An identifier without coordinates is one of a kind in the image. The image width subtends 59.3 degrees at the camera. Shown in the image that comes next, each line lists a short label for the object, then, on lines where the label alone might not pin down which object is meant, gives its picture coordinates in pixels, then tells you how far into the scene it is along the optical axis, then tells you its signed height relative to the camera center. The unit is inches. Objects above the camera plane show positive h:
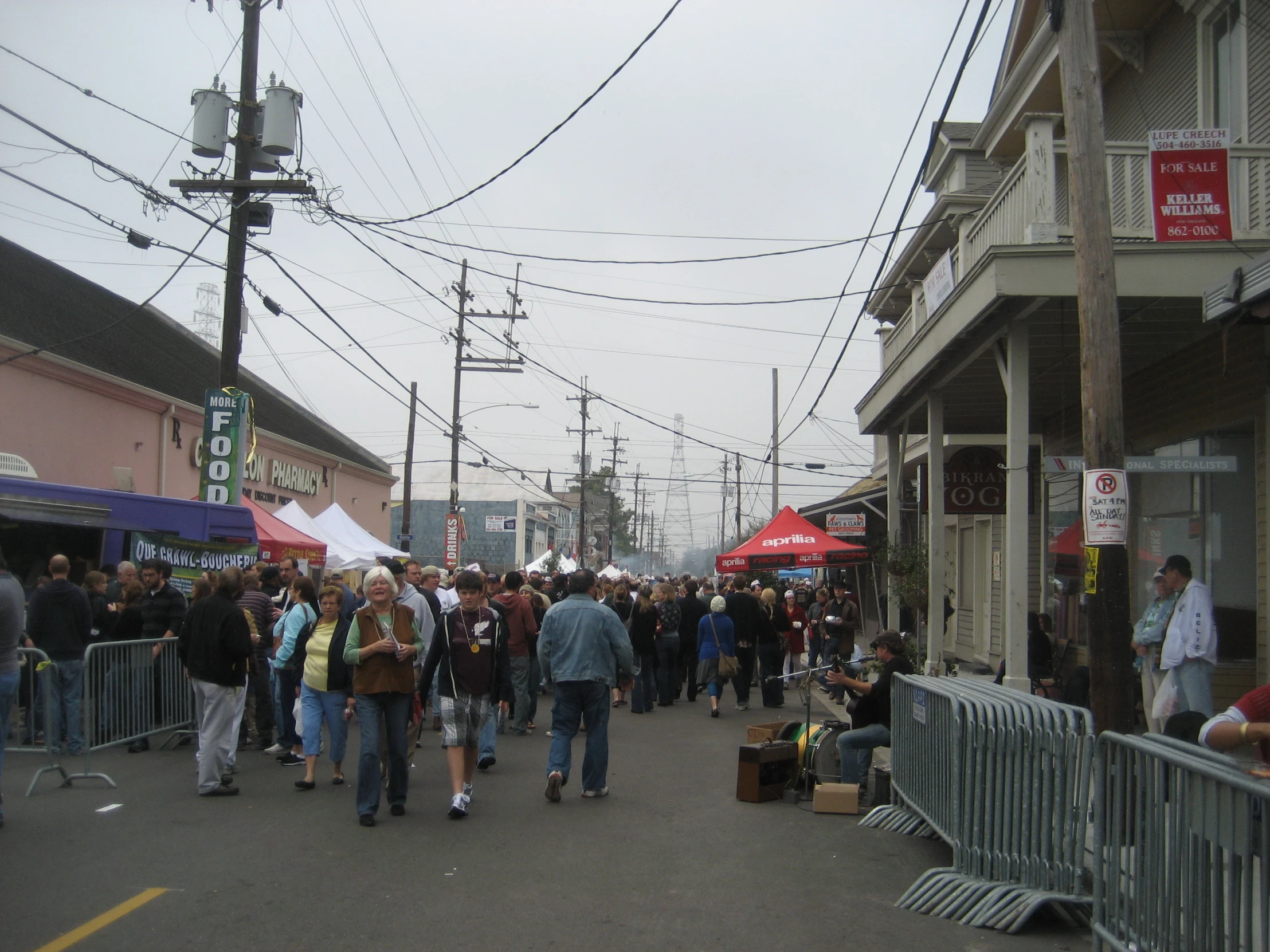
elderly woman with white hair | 314.0 -32.1
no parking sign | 277.3 +16.1
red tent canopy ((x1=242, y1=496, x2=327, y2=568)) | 730.8 +9.3
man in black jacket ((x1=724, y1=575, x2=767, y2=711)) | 633.0 -37.6
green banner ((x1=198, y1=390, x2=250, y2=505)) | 652.7 +63.7
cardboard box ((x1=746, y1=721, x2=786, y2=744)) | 397.4 -60.3
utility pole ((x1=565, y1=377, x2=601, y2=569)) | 2306.8 +188.8
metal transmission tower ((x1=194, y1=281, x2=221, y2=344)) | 3282.5 +722.8
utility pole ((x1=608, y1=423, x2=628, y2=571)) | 3306.6 +296.8
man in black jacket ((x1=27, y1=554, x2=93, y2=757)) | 394.6 -31.7
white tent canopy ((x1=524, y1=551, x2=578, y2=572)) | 1349.7 -6.3
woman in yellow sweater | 357.4 -42.1
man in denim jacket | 355.3 -34.8
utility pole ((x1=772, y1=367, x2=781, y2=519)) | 1466.5 +130.3
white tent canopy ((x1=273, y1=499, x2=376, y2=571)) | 836.6 +9.9
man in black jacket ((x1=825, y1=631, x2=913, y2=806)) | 354.9 -47.9
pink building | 774.5 +122.4
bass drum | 364.5 -63.5
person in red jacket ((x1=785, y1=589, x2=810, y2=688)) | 780.6 -50.5
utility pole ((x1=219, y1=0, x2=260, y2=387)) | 629.9 +203.2
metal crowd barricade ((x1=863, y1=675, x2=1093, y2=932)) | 218.1 -49.5
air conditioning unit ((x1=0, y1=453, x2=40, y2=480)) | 704.4 +53.9
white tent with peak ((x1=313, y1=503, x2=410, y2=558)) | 873.5 +19.0
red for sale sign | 365.4 +124.0
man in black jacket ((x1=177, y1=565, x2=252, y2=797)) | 341.7 -36.1
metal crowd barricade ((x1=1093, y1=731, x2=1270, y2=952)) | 142.8 -39.9
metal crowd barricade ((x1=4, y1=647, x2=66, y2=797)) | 351.6 -58.9
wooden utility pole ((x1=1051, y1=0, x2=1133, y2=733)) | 277.0 +61.6
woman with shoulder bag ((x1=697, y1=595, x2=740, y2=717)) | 619.2 -47.5
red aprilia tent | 806.5 +11.6
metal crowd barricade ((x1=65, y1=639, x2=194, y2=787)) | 393.7 -52.5
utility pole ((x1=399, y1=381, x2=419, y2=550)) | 1301.7 +102.7
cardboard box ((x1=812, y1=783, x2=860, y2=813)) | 341.7 -71.7
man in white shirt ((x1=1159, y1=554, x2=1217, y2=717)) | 339.0 -21.0
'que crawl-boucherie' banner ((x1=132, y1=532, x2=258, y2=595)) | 605.3 -0.1
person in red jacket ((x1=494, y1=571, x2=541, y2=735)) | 490.6 -39.6
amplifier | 354.6 -66.3
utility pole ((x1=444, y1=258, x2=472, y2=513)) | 1314.0 +179.4
